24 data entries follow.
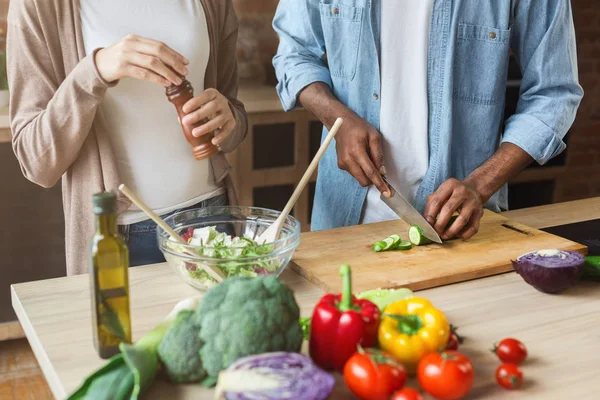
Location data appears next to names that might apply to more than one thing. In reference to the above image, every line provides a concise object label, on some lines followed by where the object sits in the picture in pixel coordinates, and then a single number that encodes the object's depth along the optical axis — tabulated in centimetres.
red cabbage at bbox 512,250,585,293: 136
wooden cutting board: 143
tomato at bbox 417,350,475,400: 96
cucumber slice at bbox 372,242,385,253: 157
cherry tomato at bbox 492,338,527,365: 109
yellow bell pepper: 103
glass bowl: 129
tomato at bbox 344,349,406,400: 94
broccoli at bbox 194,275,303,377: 95
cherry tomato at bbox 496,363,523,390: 101
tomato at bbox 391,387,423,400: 92
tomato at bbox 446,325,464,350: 109
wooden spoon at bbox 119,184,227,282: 127
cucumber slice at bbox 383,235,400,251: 157
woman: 150
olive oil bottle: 102
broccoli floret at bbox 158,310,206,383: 99
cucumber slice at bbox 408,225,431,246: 161
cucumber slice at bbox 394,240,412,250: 158
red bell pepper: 100
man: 180
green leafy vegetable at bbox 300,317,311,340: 111
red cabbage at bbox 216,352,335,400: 89
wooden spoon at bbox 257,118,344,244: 144
